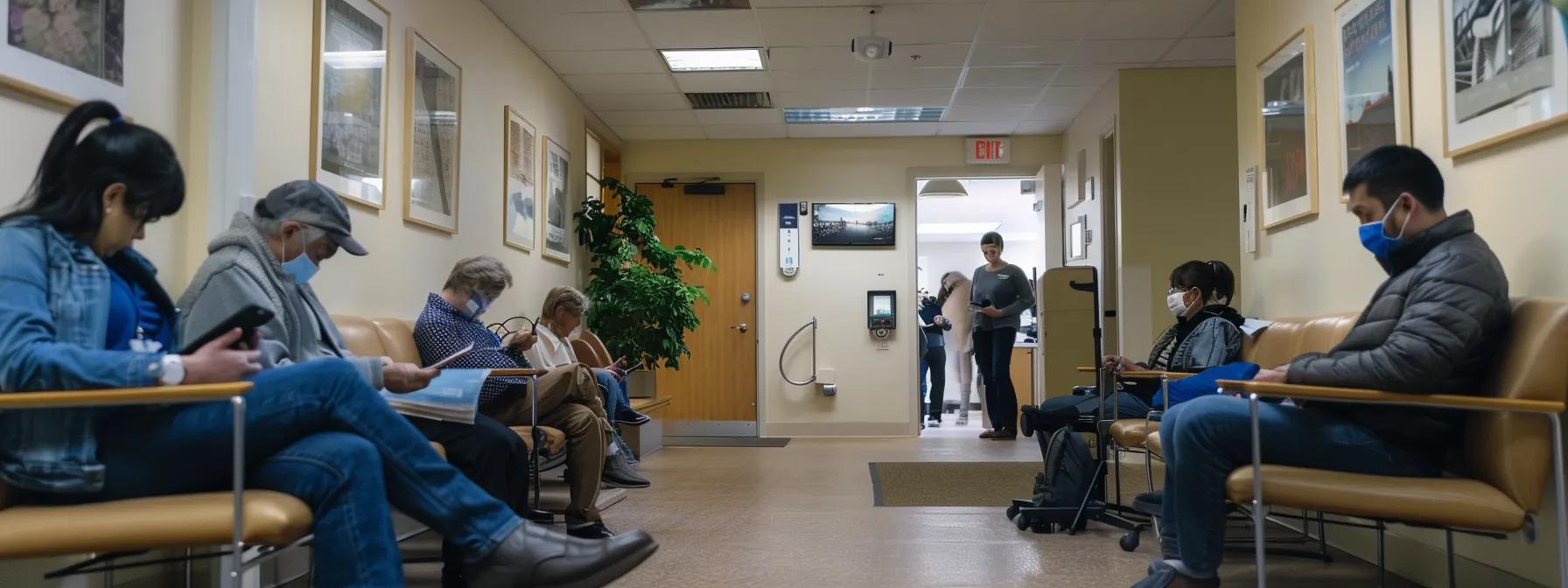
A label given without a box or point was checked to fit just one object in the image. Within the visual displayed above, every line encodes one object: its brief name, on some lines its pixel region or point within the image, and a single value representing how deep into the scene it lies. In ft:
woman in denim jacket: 5.59
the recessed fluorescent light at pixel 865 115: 25.44
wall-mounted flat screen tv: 28.35
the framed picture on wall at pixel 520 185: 18.01
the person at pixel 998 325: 25.09
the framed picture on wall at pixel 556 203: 20.72
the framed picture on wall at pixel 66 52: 7.27
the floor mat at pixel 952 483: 15.28
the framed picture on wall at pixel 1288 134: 12.57
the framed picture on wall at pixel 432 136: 13.64
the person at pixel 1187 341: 12.55
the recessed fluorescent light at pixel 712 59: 20.31
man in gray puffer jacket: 7.18
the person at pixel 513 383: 11.91
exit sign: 28.04
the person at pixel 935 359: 30.30
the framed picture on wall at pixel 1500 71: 7.93
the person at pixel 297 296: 7.27
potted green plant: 22.31
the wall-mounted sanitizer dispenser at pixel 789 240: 28.37
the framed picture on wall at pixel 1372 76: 10.32
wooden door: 28.48
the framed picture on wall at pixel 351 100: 11.21
